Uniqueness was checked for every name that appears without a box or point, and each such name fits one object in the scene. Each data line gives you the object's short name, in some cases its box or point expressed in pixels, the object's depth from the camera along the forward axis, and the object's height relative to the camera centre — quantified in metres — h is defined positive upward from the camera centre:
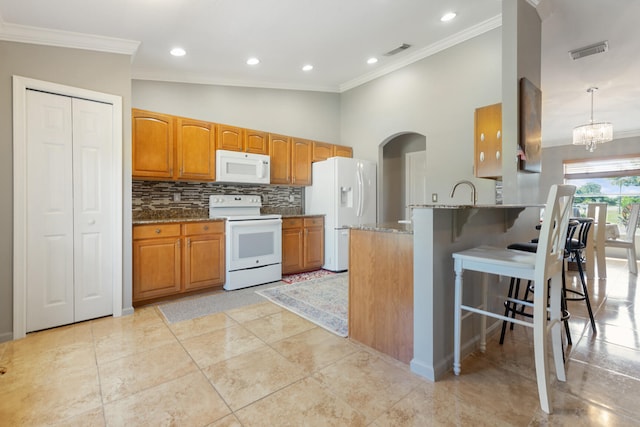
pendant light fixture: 4.76 +1.24
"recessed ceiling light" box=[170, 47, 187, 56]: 3.32 +1.77
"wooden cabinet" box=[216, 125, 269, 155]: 3.86 +0.94
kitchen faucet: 3.44 +0.24
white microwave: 3.77 +0.56
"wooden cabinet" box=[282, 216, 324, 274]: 4.26 -0.50
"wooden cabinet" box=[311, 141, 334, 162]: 4.78 +0.95
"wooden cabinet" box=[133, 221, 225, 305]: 3.06 -0.53
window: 6.38 +0.62
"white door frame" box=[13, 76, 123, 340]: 2.31 +0.13
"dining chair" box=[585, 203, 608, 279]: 4.19 -0.51
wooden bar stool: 1.52 -0.33
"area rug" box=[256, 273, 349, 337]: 2.65 -0.97
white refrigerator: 4.43 +0.19
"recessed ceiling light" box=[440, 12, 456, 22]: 3.12 +2.03
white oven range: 3.63 -0.42
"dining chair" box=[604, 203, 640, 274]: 4.45 -0.47
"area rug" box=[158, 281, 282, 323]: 2.88 -0.99
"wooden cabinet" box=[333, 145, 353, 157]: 5.00 +1.00
